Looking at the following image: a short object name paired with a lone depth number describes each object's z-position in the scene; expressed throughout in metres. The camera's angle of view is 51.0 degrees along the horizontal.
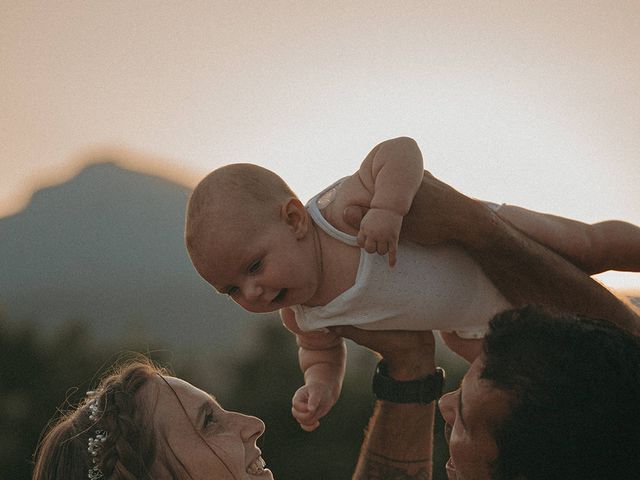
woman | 2.71
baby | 2.76
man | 1.86
